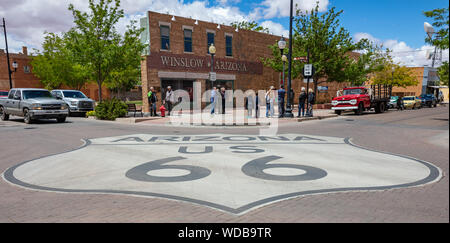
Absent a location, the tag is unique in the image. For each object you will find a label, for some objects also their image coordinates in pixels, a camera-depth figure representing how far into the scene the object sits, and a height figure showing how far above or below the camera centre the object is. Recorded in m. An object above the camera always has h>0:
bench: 20.36 -0.99
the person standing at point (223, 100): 19.91 -0.48
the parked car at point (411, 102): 30.44 -1.00
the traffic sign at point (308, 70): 19.44 +1.41
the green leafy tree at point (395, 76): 48.92 +2.59
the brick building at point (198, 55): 24.66 +3.40
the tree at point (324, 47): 28.08 +4.26
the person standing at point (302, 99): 19.02 -0.41
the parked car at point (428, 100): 35.16 -0.90
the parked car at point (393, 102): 29.45 -0.99
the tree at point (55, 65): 40.88 +3.77
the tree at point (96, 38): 20.83 +3.86
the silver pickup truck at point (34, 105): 16.47 -0.65
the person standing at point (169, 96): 20.94 -0.22
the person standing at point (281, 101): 18.55 -0.52
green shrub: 19.30 -1.06
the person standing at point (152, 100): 19.78 -0.45
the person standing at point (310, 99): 19.39 -0.41
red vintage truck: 21.83 -0.54
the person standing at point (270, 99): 19.04 -0.43
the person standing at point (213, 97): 20.23 -0.28
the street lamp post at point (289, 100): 18.32 -0.46
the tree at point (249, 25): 63.38 +13.94
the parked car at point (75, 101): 22.61 -0.57
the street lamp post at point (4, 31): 31.41 +6.06
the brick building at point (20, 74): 51.41 +3.26
